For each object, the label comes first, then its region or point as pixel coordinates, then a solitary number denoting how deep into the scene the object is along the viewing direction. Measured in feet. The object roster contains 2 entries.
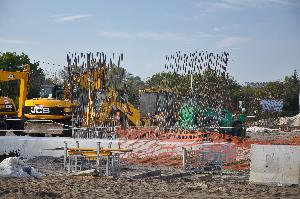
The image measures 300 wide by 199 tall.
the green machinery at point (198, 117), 81.65
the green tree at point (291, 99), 239.30
